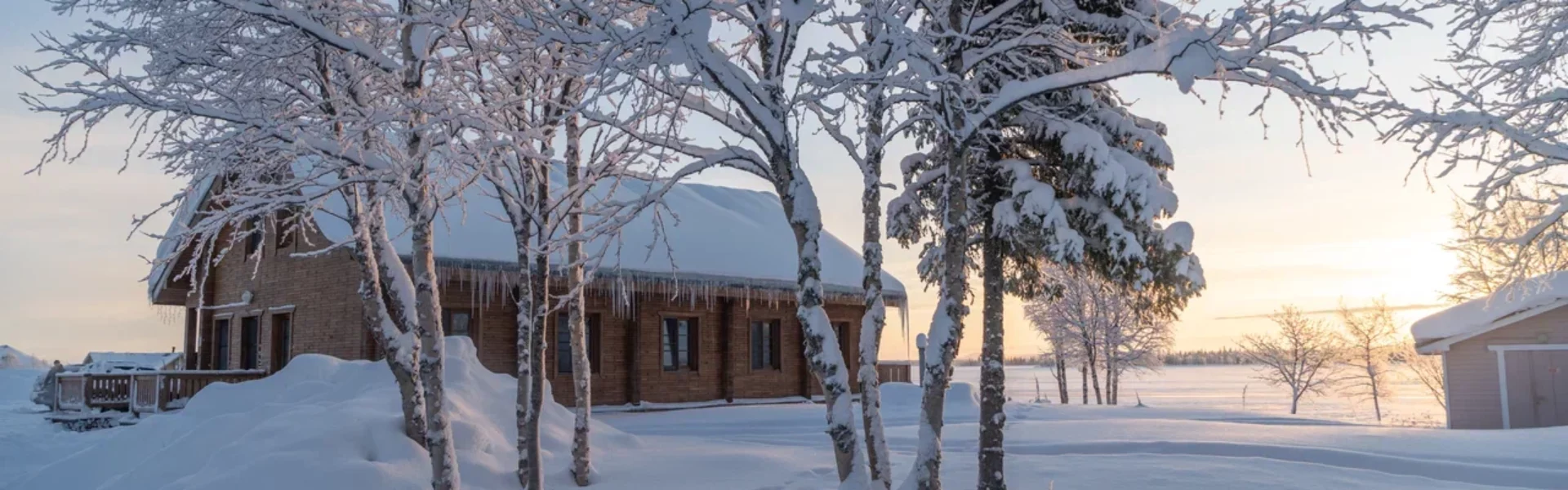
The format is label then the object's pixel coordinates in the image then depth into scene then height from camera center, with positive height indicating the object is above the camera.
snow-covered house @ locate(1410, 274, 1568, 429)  21.69 -0.65
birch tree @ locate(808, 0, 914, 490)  7.12 +1.69
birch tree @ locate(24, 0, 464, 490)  8.33 +2.18
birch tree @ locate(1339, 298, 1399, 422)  40.44 -0.30
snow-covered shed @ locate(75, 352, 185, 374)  25.56 -0.47
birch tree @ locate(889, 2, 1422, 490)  6.75 +1.92
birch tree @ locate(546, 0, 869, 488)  6.75 +1.53
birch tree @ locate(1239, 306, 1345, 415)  40.47 -0.74
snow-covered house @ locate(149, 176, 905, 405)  19.19 +0.75
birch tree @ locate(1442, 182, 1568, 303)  11.44 +0.98
